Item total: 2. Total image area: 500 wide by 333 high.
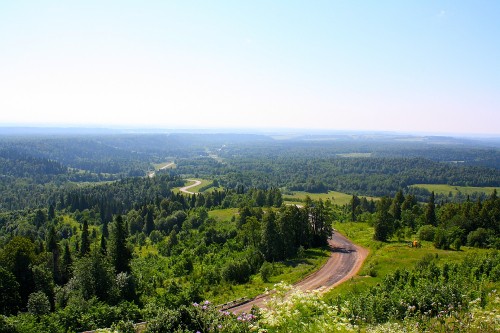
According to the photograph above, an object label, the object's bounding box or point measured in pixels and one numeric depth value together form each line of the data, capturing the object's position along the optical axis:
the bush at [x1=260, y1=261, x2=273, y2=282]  52.50
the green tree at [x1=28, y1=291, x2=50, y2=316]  37.56
